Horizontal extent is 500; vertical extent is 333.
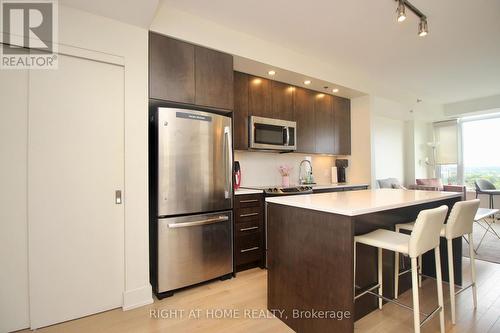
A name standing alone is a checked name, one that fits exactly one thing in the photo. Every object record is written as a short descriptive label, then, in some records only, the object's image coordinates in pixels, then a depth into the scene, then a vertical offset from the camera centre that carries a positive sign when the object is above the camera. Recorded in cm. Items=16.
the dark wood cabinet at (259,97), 337 +100
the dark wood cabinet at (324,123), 415 +76
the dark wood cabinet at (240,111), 324 +76
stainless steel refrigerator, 229 -28
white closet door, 188 -15
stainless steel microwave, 330 +48
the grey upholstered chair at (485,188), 568 -51
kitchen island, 147 -61
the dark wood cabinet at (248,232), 281 -75
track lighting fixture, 214 +146
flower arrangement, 402 -3
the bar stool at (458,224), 184 -44
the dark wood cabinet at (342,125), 443 +78
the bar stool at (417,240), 147 -49
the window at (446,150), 638 +44
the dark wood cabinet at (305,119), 389 +78
